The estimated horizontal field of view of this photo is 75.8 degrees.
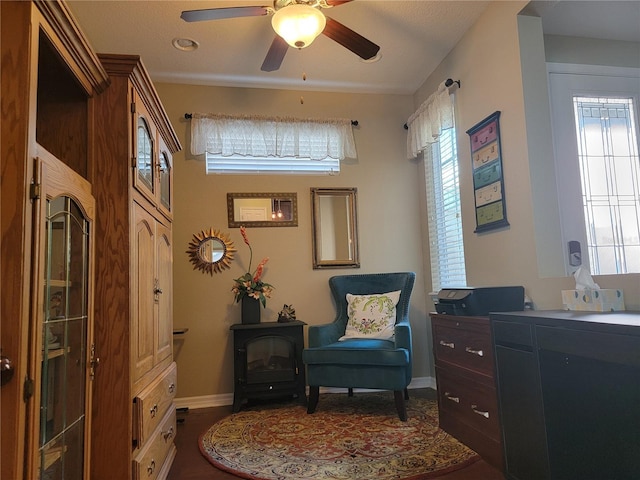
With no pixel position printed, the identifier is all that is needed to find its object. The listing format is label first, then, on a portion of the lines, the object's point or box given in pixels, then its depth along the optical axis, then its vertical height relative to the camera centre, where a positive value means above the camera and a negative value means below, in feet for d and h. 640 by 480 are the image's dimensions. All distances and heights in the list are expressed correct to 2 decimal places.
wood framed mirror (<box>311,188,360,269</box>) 12.41 +1.44
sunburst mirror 11.70 +0.82
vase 11.23 -0.86
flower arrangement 11.27 -0.24
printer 7.41 -0.58
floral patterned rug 6.95 -3.31
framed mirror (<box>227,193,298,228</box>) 12.07 +2.03
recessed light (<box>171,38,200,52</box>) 10.06 +5.88
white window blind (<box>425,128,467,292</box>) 11.03 +1.58
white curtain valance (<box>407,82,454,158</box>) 10.62 +4.18
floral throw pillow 10.94 -1.15
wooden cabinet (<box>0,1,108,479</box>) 3.60 +0.50
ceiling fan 6.89 +4.48
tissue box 5.88 -0.54
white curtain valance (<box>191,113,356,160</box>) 12.05 +4.24
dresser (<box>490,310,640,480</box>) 5.50 -2.01
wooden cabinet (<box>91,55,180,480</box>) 5.36 +0.00
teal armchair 9.31 -2.02
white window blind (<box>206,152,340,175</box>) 12.24 +3.41
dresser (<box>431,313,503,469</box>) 6.62 -2.01
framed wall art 8.74 +2.08
